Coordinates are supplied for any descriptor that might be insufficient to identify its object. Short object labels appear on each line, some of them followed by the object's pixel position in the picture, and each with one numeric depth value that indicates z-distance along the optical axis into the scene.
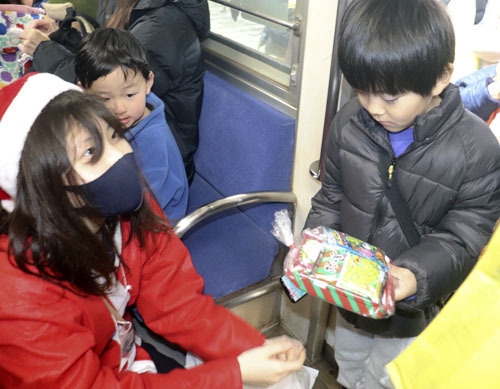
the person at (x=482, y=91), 1.16
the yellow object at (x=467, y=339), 0.56
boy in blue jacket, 1.63
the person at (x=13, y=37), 2.37
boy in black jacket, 0.94
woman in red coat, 0.85
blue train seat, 1.75
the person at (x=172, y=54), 1.87
